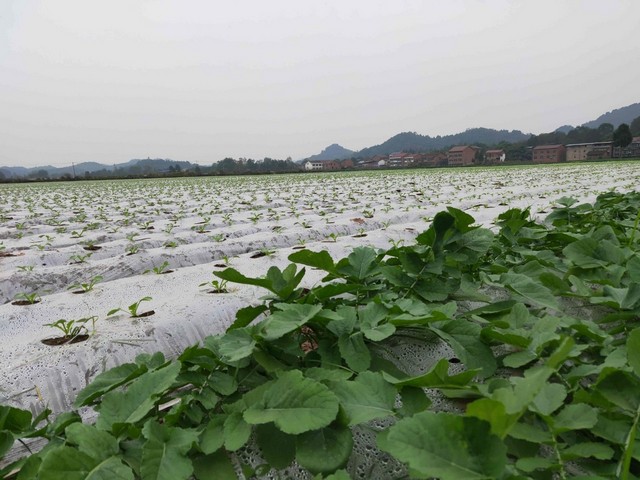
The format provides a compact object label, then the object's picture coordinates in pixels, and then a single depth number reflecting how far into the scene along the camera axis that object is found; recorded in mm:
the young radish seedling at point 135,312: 1799
